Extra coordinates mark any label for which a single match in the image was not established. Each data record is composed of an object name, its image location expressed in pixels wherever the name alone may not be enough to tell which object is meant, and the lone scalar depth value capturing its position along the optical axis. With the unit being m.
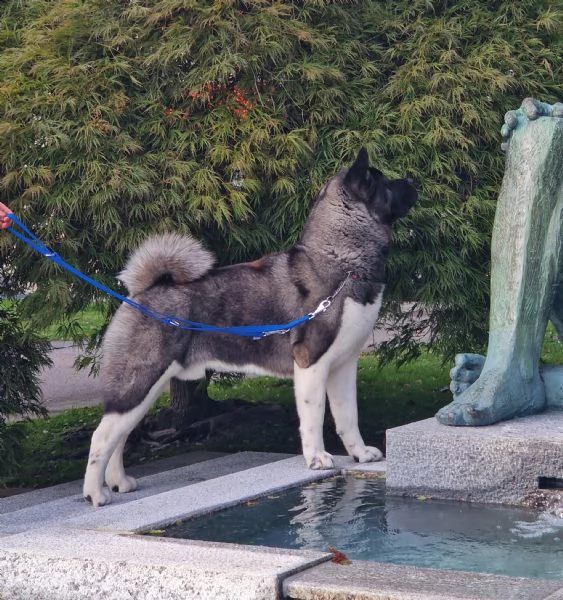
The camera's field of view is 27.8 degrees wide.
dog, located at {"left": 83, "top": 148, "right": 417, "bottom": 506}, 5.87
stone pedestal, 4.91
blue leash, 5.81
